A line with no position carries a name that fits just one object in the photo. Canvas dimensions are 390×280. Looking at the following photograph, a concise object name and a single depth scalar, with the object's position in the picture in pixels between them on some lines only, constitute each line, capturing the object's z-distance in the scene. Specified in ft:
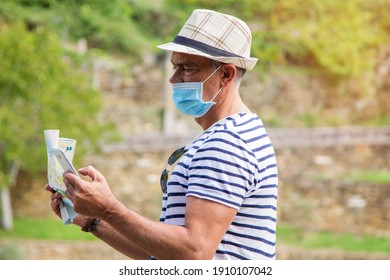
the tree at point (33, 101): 107.14
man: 20.38
